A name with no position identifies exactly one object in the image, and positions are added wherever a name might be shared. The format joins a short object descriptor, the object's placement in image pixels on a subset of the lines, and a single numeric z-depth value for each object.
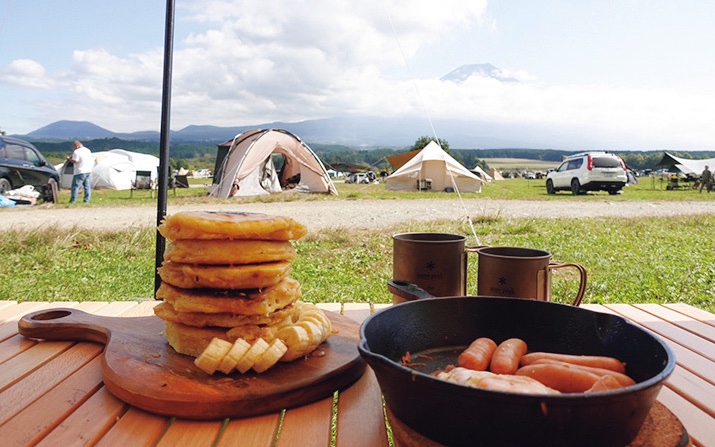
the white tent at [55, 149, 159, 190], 24.97
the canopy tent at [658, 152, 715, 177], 35.72
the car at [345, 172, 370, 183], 35.49
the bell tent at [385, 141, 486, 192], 21.81
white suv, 18.83
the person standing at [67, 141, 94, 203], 13.72
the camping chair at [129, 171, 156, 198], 19.19
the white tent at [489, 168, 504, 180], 49.39
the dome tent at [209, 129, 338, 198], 16.94
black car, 13.55
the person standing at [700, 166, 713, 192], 23.07
